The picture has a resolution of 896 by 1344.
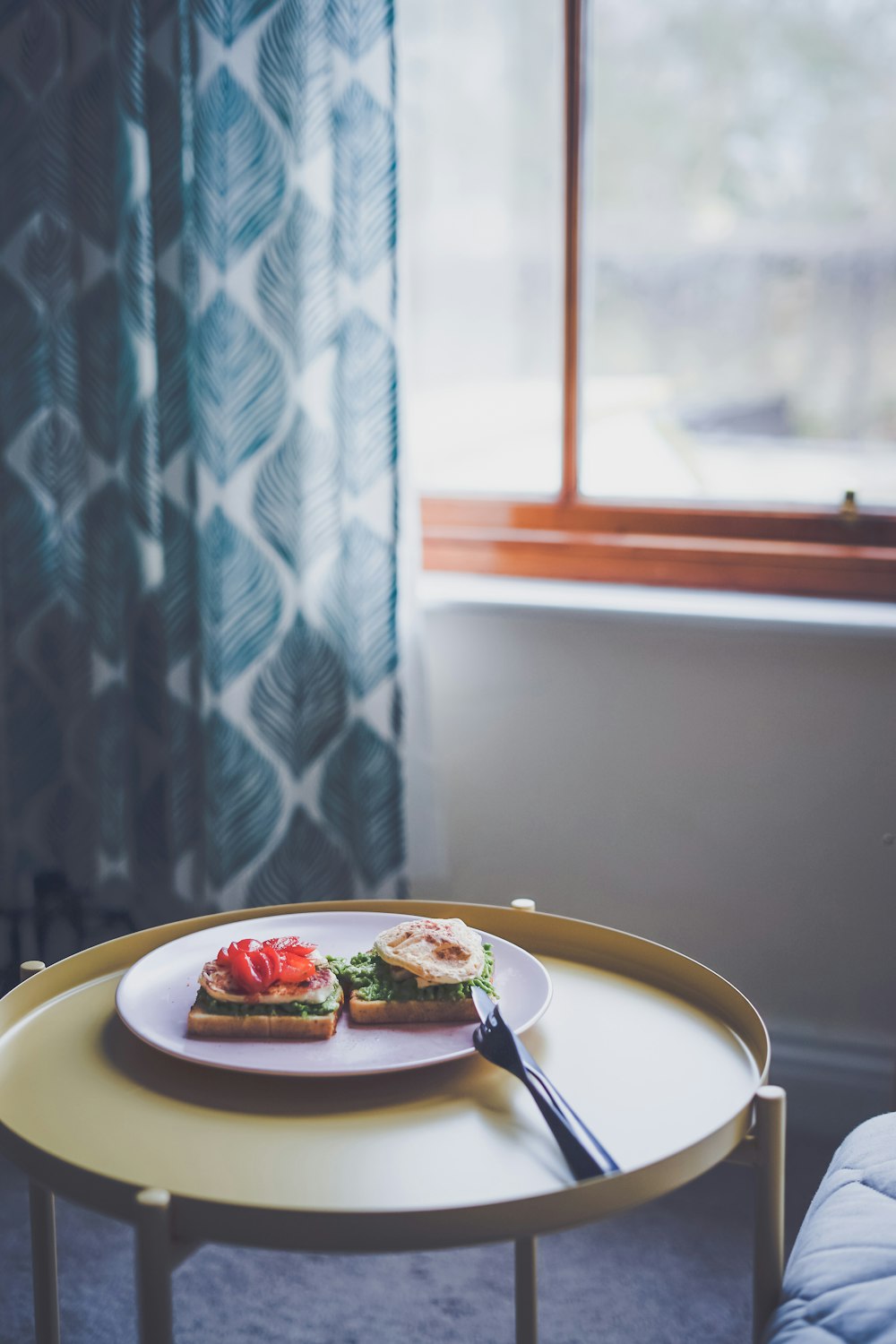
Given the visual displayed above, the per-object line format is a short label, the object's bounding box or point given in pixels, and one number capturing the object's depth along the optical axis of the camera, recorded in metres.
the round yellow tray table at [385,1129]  0.89
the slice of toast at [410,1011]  1.11
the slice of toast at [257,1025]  1.08
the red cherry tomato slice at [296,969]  1.10
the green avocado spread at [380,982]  1.11
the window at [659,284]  1.94
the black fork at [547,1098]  0.93
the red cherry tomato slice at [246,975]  1.08
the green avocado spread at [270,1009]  1.08
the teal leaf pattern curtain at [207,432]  1.91
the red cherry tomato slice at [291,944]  1.15
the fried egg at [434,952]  1.10
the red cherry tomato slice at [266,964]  1.09
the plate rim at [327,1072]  1.02
